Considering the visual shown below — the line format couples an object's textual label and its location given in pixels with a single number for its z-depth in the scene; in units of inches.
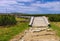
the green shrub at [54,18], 389.9
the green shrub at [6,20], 300.2
